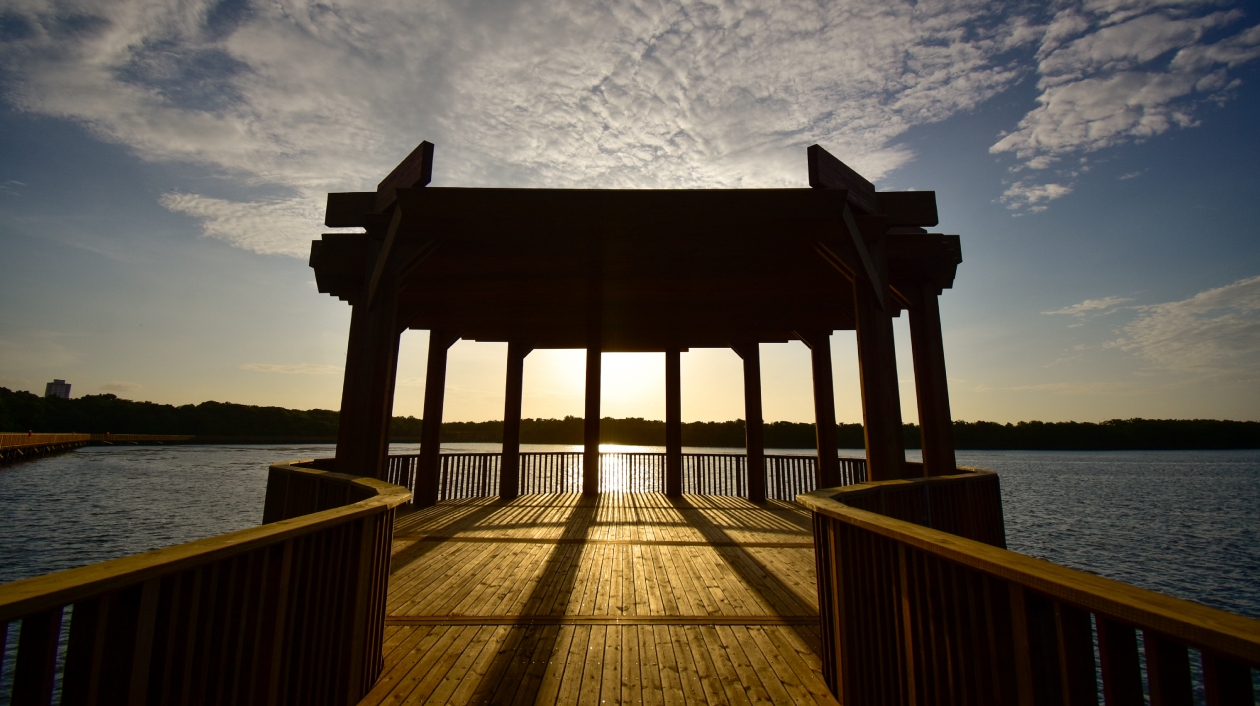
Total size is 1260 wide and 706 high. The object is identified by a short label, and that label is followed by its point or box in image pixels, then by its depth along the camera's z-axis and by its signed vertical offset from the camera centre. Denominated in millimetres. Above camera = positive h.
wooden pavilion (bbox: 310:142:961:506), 5801 +2255
